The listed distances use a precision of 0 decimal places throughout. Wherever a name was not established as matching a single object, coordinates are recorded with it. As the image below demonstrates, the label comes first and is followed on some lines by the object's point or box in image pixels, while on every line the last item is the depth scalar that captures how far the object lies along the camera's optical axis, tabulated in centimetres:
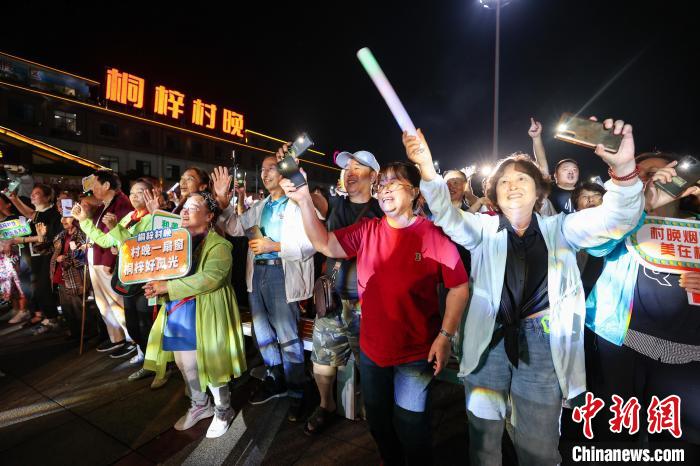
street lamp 1117
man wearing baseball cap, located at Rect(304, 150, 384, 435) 284
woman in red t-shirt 208
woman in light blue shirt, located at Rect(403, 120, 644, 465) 190
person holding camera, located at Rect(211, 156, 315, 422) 342
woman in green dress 303
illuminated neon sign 2881
